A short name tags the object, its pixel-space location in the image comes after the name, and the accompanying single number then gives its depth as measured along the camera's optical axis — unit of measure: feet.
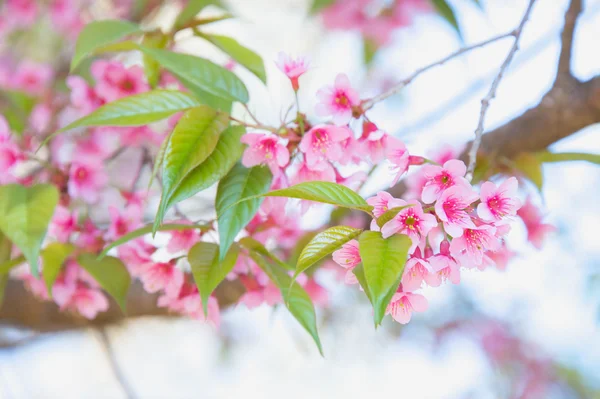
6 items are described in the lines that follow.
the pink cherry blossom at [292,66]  3.53
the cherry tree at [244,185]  3.21
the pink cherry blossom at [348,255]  3.23
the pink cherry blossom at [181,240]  3.58
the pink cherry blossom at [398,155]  3.40
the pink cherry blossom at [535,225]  3.86
